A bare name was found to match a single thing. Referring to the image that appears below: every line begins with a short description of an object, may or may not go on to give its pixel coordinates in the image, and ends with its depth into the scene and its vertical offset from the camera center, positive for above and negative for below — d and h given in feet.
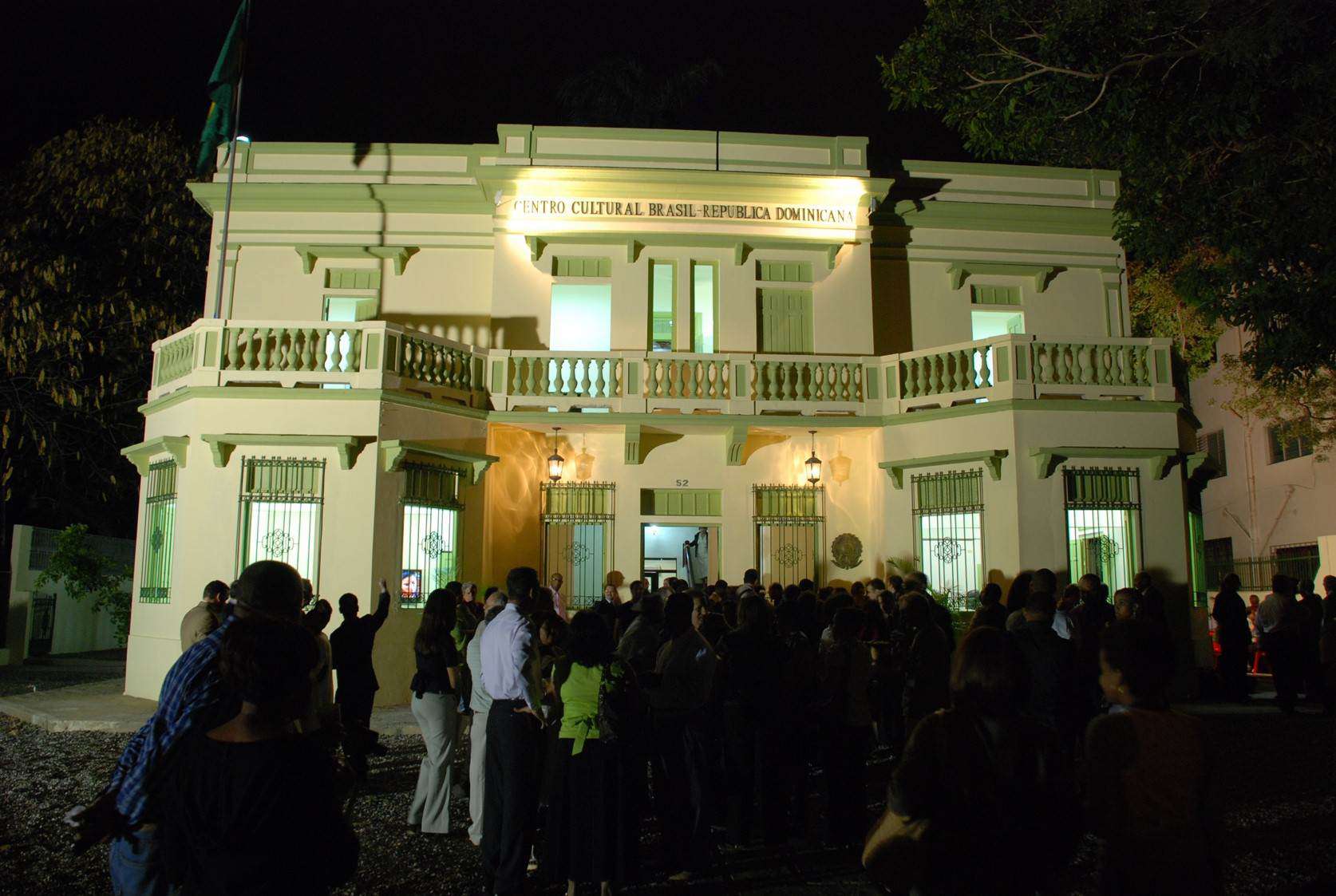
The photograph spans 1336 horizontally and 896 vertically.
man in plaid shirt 11.74 -1.55
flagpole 51.65 +20.02
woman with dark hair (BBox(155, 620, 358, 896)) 10.22 -2.15
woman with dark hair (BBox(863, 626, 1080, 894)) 10.55 -2.21
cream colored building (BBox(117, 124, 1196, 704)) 46.75 +10.30
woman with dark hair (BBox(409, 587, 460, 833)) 24.26 -2.78
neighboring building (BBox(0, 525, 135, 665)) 66.23 -2.19
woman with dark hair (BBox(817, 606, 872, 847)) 23.49 -3.48
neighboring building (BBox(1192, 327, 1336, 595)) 88.84 +8.87
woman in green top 19.62 -3.57
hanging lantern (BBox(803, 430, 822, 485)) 54.08 +6.33
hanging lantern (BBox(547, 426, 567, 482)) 53.57 +6.30
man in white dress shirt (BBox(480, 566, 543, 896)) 19.74 -3.26
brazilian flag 54.54 +26.39
